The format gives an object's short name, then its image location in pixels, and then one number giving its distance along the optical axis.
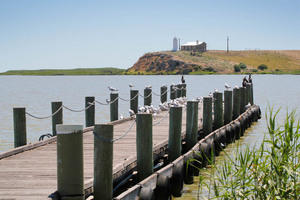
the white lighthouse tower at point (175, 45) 186.00
